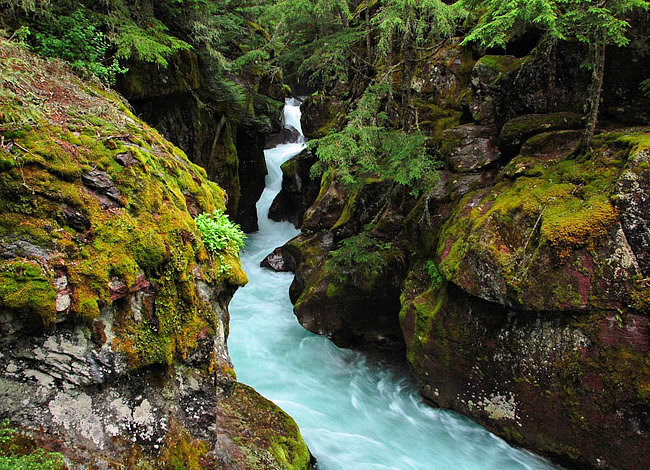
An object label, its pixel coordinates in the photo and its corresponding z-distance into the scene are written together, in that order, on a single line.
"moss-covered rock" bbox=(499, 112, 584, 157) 7.02
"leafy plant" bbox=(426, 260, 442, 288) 7.27
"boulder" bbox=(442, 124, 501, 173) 8.05
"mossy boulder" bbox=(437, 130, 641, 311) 5.12
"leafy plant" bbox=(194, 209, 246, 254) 4.52
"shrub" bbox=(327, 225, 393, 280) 8.60
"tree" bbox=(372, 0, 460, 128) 6.91
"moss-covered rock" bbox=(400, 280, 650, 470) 5.01
